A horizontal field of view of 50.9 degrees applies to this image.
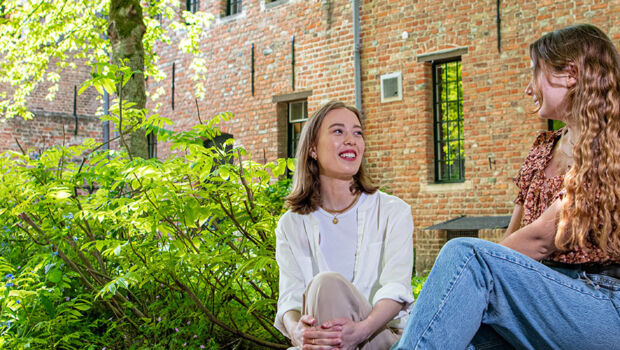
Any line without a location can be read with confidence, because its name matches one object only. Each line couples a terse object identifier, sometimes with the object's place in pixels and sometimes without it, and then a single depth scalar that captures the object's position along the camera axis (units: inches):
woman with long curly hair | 73.0
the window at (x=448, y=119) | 386.0
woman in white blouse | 93.3
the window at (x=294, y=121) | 466.9
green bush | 129.1
